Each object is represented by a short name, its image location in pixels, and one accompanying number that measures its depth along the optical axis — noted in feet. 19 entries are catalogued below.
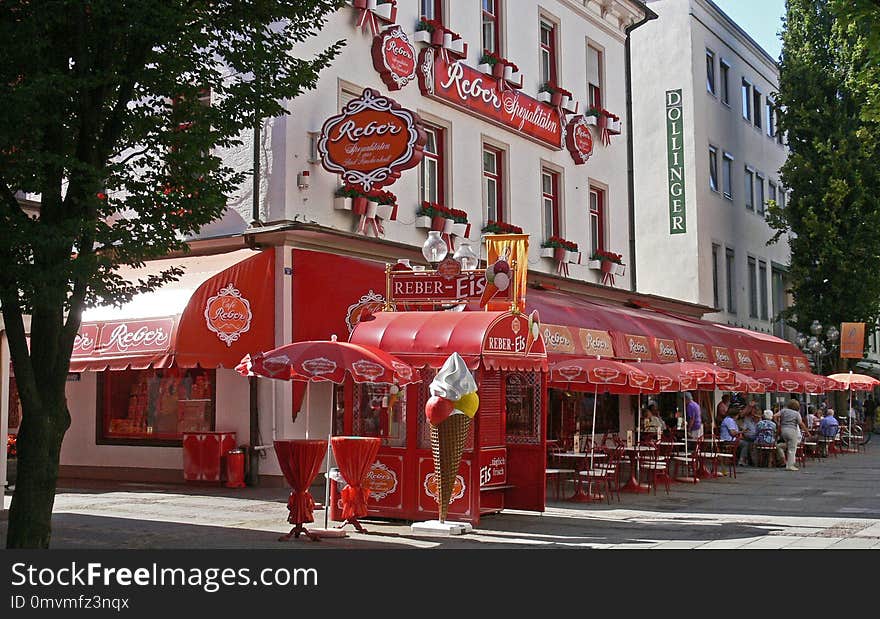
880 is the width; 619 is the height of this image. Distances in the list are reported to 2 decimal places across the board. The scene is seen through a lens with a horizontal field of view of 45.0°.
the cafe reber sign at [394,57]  66.18
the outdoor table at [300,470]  39.63
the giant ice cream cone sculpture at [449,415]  40.91
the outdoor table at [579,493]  56.18
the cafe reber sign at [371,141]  55.98
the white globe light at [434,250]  48.65
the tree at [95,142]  30.89
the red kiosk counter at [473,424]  44.11
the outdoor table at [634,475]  60.49
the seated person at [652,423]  72.79
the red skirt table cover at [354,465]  42.14
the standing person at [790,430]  78.64
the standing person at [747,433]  82.04
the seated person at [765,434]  79.77
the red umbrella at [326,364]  41.29
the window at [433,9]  72.43
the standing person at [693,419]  73.92
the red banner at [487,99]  71.20
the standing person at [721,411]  85.40
